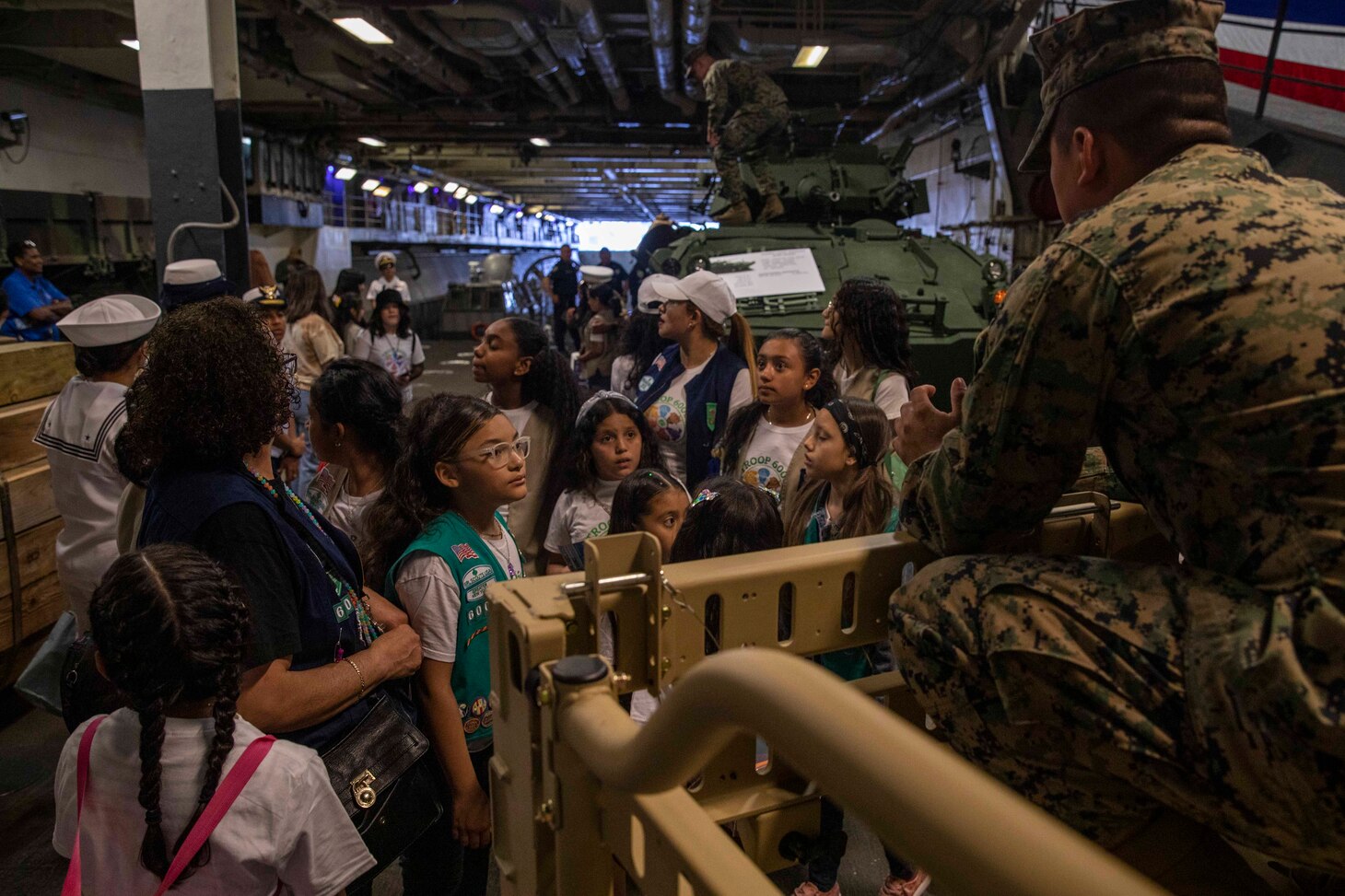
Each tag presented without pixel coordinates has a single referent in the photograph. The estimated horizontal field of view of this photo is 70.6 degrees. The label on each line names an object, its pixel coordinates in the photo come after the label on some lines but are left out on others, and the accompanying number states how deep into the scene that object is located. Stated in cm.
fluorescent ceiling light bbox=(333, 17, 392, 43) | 941
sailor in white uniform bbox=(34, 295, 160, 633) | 294
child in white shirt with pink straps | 157
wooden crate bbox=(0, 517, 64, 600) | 359
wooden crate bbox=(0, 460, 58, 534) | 363
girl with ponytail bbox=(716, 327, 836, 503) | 353
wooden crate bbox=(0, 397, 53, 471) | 370
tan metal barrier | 67
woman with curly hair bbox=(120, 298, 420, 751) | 176
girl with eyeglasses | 219
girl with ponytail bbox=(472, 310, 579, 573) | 351
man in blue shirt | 845
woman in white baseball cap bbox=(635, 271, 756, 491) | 409
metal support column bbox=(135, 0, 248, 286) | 483
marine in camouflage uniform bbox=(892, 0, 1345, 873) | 109
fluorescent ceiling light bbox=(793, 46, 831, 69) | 1074
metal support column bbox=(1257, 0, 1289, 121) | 580
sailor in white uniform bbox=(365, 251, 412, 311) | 1005
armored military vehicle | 657
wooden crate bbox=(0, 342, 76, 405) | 387
